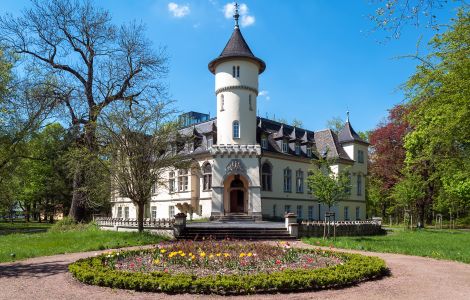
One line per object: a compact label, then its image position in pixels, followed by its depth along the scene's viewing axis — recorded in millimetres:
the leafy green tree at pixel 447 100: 13875
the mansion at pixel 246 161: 34219
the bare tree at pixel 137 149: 21625
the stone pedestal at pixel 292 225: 23703
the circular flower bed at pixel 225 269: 9312
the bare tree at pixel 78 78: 29203
